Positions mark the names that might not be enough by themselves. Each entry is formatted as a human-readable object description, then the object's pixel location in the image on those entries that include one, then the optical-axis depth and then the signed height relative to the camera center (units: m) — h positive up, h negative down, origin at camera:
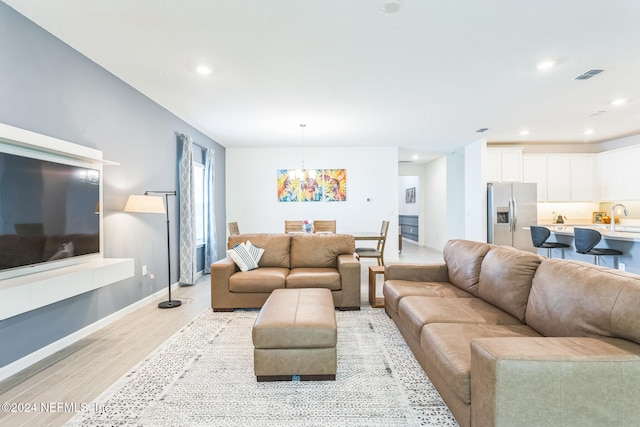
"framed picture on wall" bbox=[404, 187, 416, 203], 10.58 +0.61
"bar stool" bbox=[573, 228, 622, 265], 3.79 -0.42
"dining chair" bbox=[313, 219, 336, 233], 6.01 -0.26
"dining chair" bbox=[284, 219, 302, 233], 6.09 -0.27
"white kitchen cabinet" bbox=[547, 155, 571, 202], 6.61 +0.67
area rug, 1.71 -1.14
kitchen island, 3.70 -0.49
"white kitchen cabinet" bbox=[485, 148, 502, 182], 6.52 +0.98
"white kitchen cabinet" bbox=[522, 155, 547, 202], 6.59 +0.84
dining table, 4.93 -0.40
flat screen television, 2.13 +0.04
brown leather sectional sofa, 1.23 -0.67
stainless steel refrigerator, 6.09 -0.03
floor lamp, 3.36 +0.11
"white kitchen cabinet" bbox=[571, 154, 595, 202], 6.61 +0.68
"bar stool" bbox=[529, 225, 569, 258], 4.55 -0.43
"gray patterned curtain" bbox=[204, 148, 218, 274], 5.70 -0.09
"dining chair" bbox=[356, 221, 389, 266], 5.19 -0.69
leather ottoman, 2.03 -0.91
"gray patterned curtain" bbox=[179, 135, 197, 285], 4.66 -0.10
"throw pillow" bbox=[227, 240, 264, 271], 3.70 -0.51
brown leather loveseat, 3.47 -0.78
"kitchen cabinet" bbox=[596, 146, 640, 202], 5.84 +0.70
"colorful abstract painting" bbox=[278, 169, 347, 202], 7.13 +0.69
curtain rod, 4.76 +1.25
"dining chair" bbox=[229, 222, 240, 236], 5.49 -0.27
